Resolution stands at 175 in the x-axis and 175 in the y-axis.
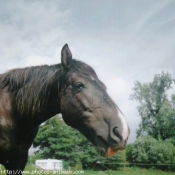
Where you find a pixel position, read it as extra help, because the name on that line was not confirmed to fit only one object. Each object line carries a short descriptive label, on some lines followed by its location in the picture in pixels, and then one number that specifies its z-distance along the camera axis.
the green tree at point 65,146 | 38.12
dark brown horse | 2.65
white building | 23.30
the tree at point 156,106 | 45.78
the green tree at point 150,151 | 42.56
